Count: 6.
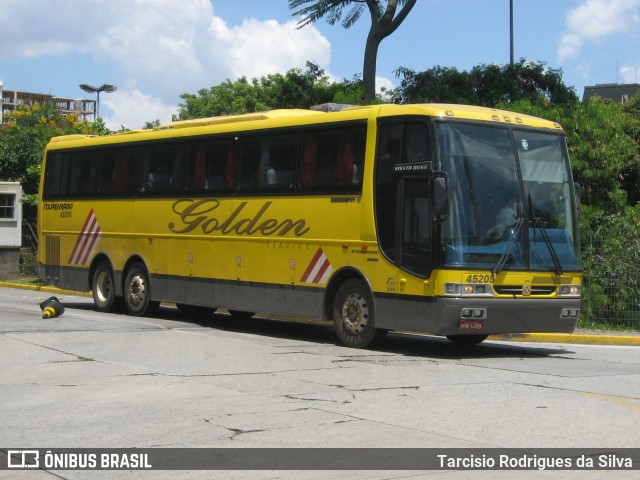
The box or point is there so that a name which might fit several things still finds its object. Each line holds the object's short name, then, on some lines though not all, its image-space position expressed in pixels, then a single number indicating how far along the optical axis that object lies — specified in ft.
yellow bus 46.91
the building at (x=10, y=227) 131.95
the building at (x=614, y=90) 326.44
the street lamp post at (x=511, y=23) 127.44
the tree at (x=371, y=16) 100.53
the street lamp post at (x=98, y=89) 173.06
